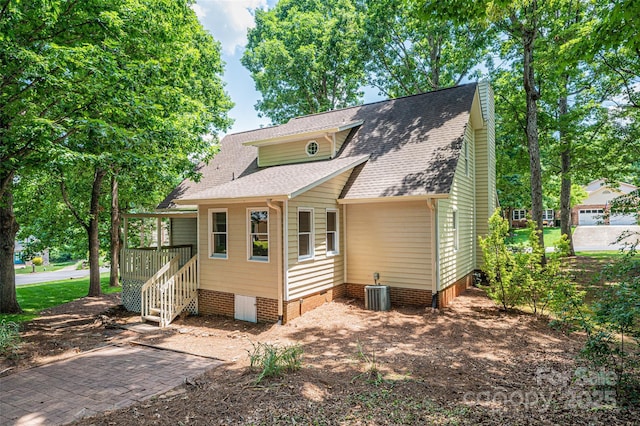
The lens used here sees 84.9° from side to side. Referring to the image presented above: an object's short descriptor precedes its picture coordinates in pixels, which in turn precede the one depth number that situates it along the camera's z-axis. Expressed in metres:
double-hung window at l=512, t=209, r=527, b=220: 50.18
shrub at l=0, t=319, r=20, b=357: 7.42
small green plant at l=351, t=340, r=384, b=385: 5.45
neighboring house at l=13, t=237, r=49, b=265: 49.44
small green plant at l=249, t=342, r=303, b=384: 5.59
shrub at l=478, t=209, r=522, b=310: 9.41
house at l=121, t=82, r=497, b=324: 9.59
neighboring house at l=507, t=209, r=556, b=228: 46.14
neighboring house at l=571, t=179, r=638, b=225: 48.88
